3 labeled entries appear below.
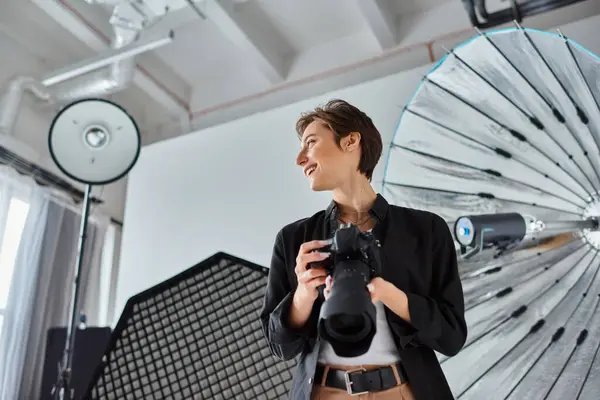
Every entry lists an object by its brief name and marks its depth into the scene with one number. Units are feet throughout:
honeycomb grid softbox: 4.81
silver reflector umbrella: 3.73
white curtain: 7.29
